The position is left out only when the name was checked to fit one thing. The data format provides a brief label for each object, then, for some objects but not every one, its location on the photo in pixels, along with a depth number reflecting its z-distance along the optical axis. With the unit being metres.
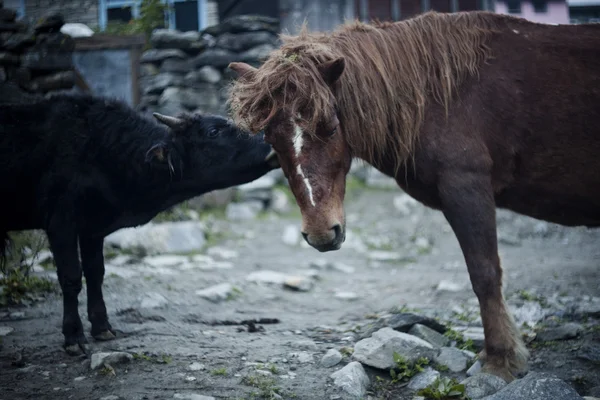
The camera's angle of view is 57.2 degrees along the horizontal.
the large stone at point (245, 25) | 10.04
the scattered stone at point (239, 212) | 10.12
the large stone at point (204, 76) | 10.03
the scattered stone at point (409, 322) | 4.26
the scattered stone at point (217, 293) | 5.66
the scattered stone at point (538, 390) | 2.98
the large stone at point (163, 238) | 7.57
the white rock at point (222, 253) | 7.90
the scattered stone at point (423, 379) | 3.50
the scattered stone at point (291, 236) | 8.94
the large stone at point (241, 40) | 10.30
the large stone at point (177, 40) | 8.73
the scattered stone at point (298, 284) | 6.48
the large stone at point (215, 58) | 10.11
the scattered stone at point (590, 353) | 3.75
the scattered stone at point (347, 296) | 6.13
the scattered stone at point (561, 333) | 4.18
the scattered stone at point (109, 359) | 3.64
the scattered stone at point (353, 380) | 3.32
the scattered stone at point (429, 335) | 4.16
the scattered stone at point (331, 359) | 3.74
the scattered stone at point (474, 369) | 3.61
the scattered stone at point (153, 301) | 5.07
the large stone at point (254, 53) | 10.35
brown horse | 3.32
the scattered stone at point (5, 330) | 4.31
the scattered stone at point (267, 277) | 6.61
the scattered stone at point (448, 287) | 6.00
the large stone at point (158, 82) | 9.04
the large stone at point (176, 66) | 9.57
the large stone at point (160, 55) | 8.88
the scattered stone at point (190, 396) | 3.12
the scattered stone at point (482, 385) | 3.30
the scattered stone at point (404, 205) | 10.62
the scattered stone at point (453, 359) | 3.76
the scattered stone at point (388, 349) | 3.68
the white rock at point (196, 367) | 3.62
